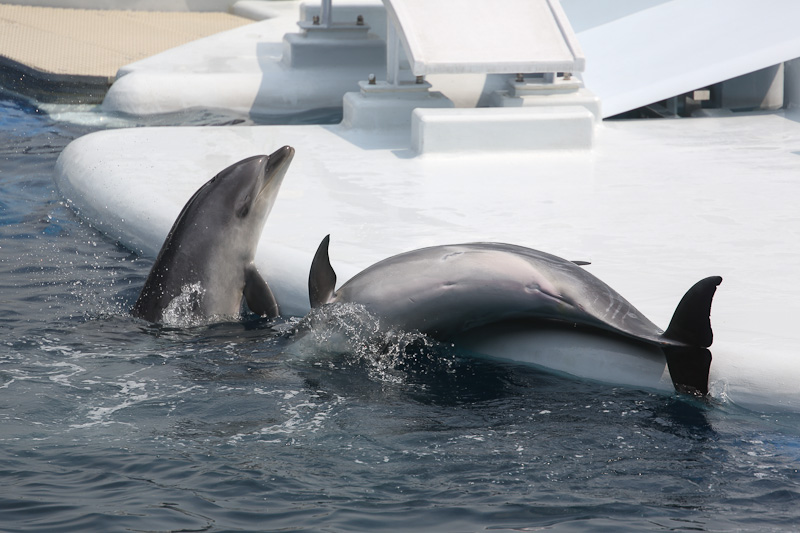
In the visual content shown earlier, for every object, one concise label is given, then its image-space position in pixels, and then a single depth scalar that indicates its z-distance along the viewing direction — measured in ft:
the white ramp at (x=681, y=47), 55.72
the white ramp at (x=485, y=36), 48.21
